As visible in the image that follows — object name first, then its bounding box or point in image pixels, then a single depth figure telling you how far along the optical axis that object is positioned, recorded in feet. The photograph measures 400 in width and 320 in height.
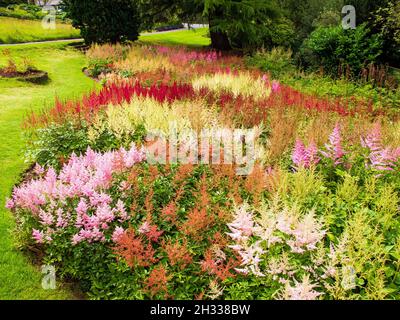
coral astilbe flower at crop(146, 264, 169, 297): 11.38
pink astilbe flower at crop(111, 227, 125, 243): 12.86
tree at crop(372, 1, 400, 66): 44.66
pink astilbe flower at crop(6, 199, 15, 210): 14.93
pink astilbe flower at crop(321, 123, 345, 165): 16.98
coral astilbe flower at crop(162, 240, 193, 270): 11.91
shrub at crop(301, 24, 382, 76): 47.70
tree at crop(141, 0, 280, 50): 55.11
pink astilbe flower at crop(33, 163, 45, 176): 16.17
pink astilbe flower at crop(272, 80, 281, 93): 30.48
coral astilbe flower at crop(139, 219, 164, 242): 12.83
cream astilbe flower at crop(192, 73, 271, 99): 28.91
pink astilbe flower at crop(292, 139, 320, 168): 16.81
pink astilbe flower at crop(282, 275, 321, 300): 9.86
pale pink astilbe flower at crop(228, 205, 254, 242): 11.66
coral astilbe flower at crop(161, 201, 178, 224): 13.68
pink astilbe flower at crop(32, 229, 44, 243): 13.28
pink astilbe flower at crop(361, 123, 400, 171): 16.25
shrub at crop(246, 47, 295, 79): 47.50
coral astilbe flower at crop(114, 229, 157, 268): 12.05
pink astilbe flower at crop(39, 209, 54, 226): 13.41
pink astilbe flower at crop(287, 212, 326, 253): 11.24
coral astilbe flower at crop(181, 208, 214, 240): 12.78
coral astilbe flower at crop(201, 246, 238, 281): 11.52
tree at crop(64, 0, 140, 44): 58.13
